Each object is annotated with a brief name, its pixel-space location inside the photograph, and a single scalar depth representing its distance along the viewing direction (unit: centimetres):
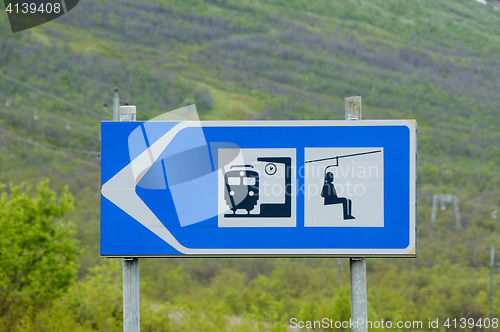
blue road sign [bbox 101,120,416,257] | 1255
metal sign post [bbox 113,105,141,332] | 1264
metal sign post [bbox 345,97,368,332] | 1255
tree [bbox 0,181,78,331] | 3294
